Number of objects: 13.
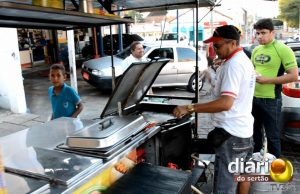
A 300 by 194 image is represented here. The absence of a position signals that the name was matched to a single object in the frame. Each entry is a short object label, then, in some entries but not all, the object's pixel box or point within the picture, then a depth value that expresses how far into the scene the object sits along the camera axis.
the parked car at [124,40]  13.66
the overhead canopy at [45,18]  1.40
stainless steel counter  1.24
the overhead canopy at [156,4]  3.12
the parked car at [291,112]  3.41
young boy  2.96
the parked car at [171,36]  20.24
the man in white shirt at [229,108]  2.00
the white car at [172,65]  8.22
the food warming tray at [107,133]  1.55
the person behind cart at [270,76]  2.96
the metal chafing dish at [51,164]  1.27
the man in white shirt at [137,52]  4.29
